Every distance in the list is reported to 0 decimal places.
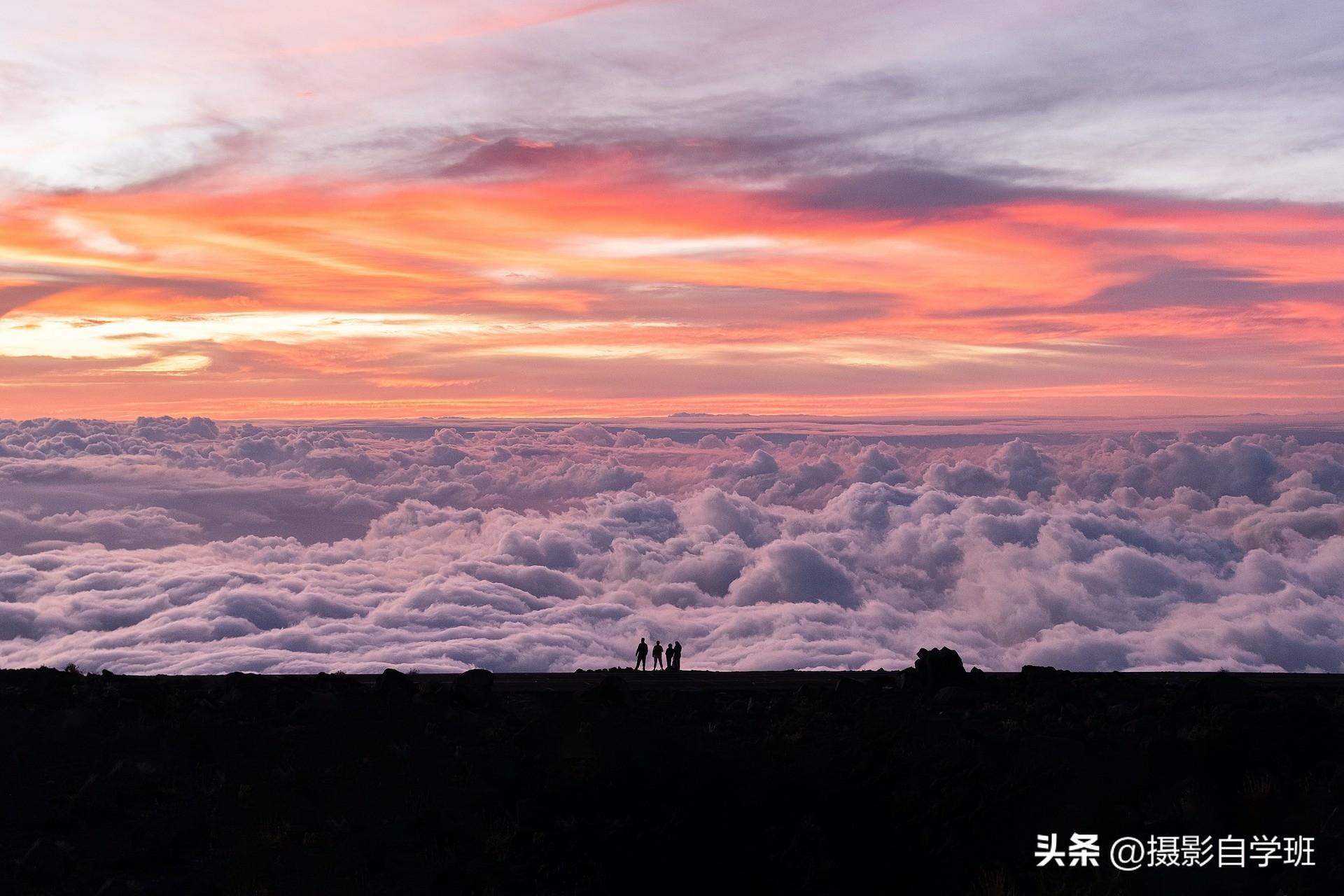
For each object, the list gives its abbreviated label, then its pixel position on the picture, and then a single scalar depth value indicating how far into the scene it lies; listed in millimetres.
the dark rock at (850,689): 25109
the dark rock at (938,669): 26234
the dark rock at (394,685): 23453
